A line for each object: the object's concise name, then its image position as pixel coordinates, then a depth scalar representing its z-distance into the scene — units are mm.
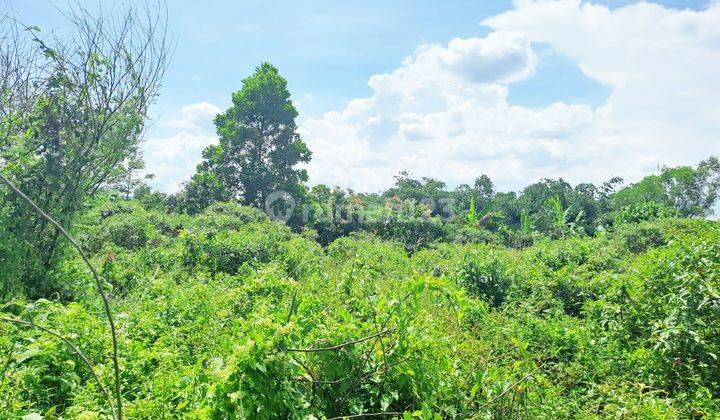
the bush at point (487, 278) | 7531
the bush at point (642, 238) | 10518
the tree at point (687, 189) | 27734
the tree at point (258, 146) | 21969
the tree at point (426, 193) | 24172
